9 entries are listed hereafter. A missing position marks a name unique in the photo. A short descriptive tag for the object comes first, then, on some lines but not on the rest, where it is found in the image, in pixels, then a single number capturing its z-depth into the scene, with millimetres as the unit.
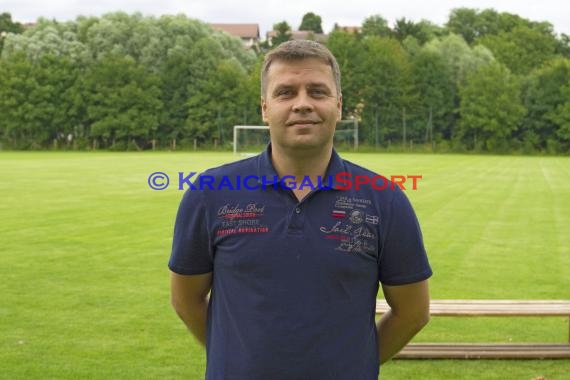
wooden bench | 7016
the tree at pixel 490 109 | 73875
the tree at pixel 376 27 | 96062
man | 2869
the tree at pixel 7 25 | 100719
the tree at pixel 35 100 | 73750
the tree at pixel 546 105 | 73750
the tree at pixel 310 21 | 141250
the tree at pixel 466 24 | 112688
